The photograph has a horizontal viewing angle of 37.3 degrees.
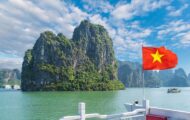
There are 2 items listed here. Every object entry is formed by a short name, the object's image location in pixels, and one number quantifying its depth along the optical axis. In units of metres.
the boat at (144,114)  5.42
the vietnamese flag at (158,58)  6.53
